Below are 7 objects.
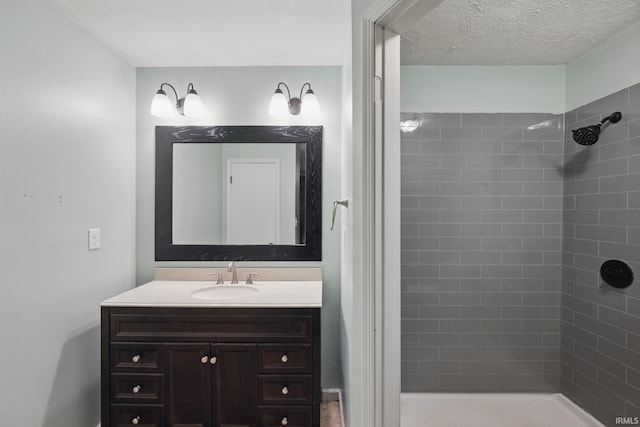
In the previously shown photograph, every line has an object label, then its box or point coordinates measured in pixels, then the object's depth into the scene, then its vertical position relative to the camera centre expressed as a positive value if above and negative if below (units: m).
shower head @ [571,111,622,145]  1.76 +0.44
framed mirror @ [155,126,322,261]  2.10 +0.12
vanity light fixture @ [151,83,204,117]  1.99 +0.68
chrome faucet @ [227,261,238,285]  2.01 -0.39
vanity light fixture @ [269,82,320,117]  2.01 +0.69
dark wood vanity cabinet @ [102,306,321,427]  1.57 -0.76
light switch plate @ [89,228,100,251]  1.72 -0.15
